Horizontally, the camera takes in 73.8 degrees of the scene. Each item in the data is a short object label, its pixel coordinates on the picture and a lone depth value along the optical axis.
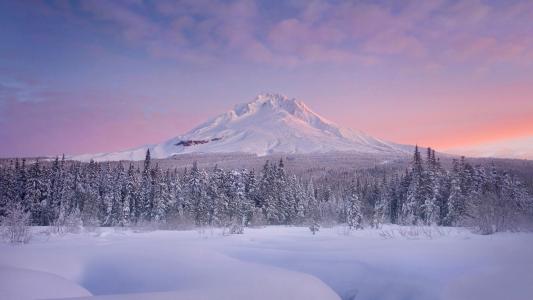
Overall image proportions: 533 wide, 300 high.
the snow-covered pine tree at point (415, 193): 42.50
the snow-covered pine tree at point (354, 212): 38.42
